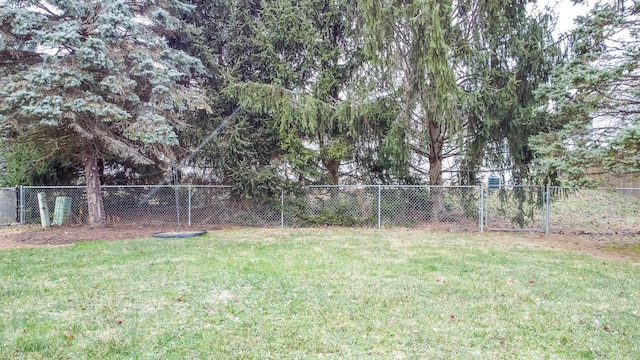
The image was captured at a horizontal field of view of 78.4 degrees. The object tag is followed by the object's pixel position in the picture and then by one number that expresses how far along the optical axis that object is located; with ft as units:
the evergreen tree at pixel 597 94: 20.48
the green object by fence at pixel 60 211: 32.68
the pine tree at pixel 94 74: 24.25
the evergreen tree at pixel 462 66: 27.48
